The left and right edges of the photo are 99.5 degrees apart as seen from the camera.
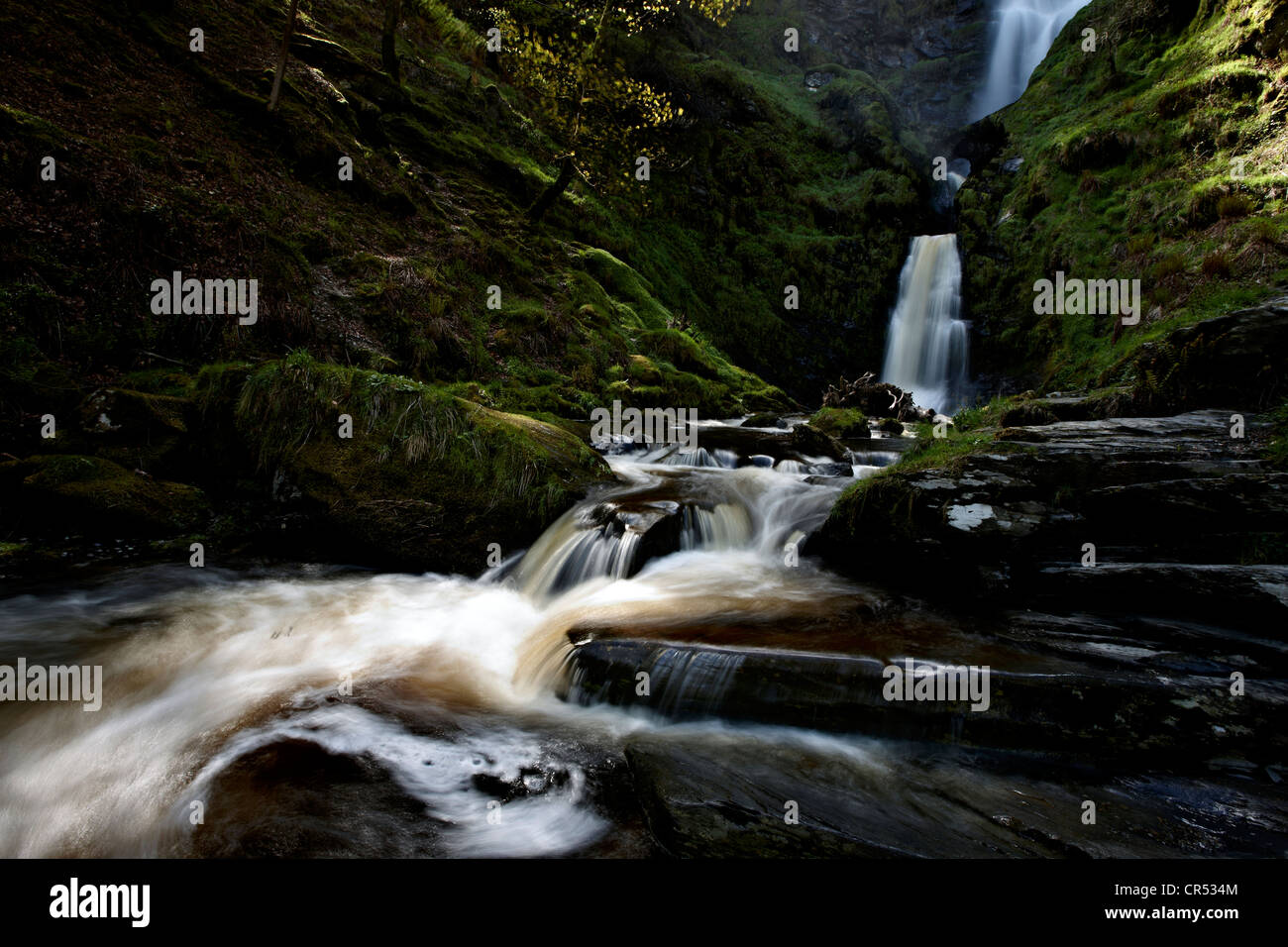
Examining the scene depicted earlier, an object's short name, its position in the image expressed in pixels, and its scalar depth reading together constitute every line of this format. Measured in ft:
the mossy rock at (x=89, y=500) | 16.35
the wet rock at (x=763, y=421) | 44.52
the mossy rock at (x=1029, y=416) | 24.53
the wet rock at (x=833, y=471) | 29.14
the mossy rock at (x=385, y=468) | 18.95
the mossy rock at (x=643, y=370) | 42.83
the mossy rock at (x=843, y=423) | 42.16
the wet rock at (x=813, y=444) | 31.96
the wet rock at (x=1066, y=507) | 13.05
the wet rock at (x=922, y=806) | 7.36
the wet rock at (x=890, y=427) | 45.14
